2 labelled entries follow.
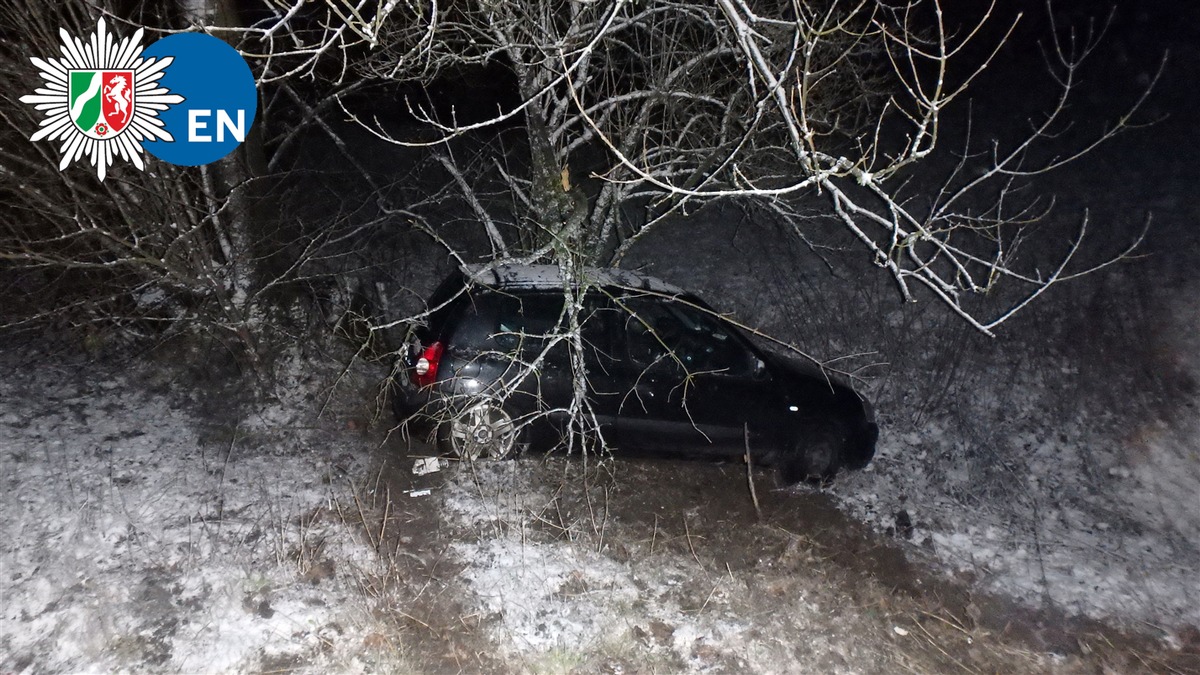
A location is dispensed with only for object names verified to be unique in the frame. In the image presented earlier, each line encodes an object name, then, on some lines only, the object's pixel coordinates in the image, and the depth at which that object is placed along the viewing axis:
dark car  5.41
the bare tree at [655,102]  3.29
